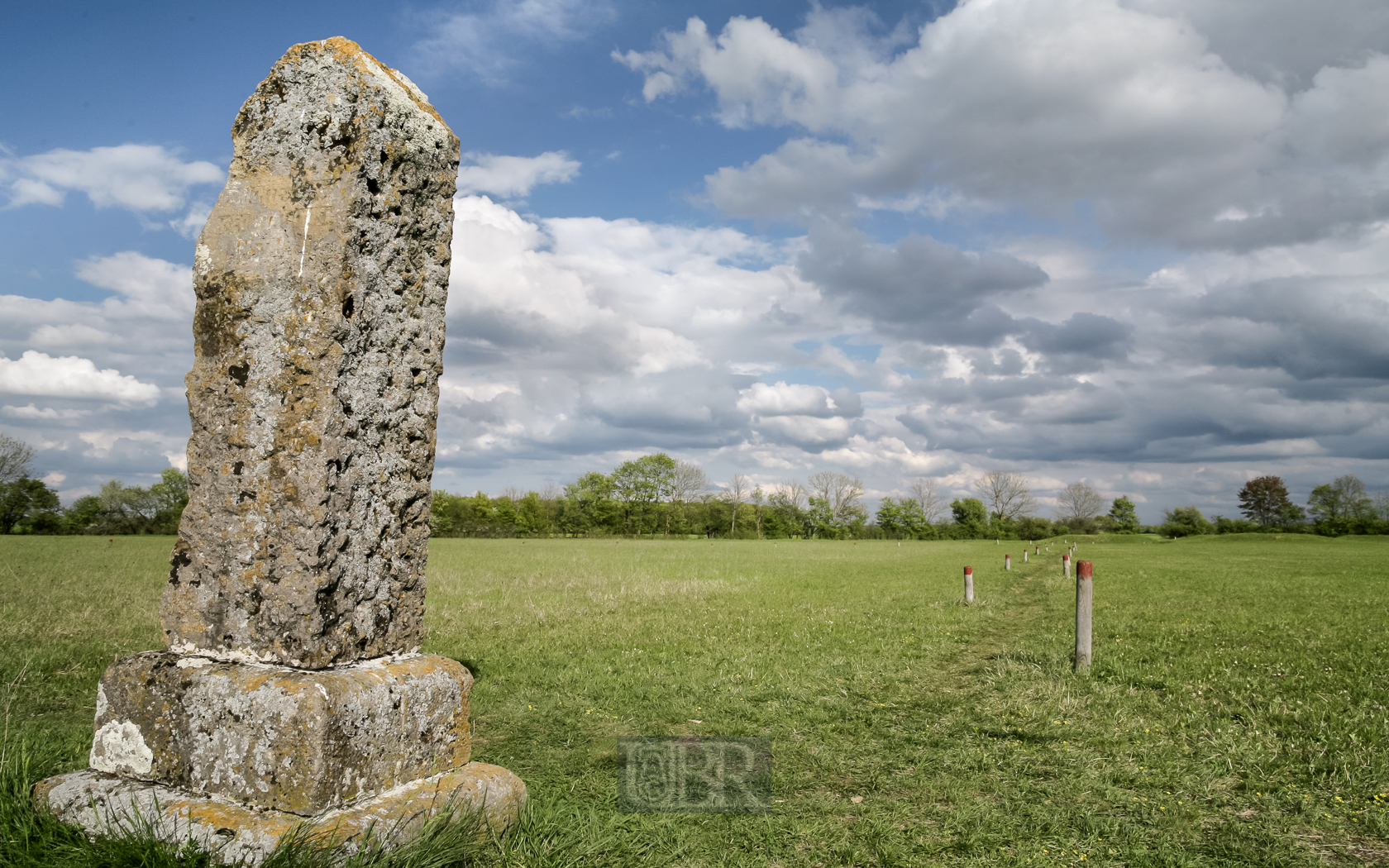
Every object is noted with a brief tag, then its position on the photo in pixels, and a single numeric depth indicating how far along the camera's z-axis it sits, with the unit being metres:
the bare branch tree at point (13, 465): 55.69
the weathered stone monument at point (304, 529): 2.99
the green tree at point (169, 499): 61.66
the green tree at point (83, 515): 60.22
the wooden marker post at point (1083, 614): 9.19
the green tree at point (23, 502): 56.44
